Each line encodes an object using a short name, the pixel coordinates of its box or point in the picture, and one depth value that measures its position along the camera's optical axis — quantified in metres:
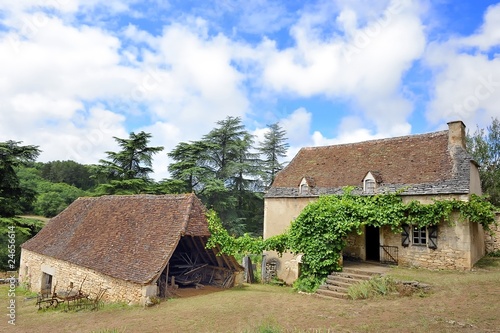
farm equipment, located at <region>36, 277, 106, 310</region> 13.05
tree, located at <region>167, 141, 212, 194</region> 30.45
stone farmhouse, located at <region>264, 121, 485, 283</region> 15.34
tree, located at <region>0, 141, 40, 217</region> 24.05
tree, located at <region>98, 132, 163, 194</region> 28.41
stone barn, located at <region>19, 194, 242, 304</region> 12.86
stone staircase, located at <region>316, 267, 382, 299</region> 13.28
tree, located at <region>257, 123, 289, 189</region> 34.41
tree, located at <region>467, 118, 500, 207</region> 31.09
